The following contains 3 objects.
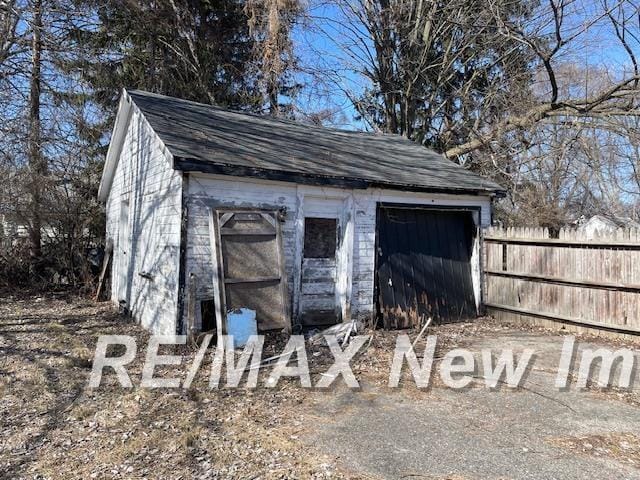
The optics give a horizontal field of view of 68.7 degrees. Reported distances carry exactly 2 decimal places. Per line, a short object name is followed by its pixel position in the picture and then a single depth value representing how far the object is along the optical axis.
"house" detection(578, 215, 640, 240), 19.62
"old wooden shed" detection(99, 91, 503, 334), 6.27
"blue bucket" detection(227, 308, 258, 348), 5.98
